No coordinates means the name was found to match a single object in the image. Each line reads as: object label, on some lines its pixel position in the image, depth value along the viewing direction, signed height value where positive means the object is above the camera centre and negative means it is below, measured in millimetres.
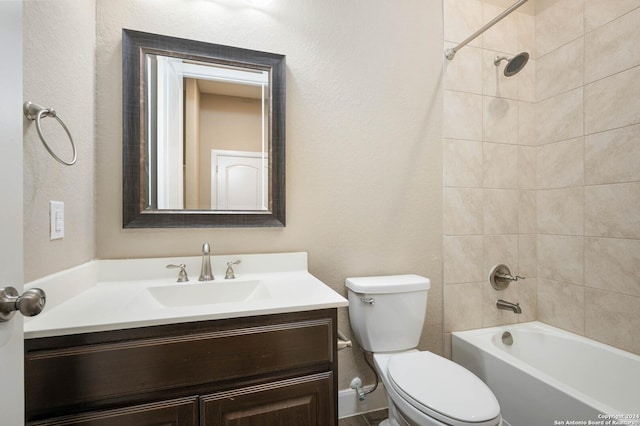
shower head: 1665 +874
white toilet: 996 -659
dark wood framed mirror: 1271 +367
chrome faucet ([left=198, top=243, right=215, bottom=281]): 1267 -228
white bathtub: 1149 -789
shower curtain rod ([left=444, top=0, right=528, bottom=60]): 1435 +978
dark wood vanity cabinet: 747 -458
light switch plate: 945 -19
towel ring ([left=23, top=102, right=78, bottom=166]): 809 +286
